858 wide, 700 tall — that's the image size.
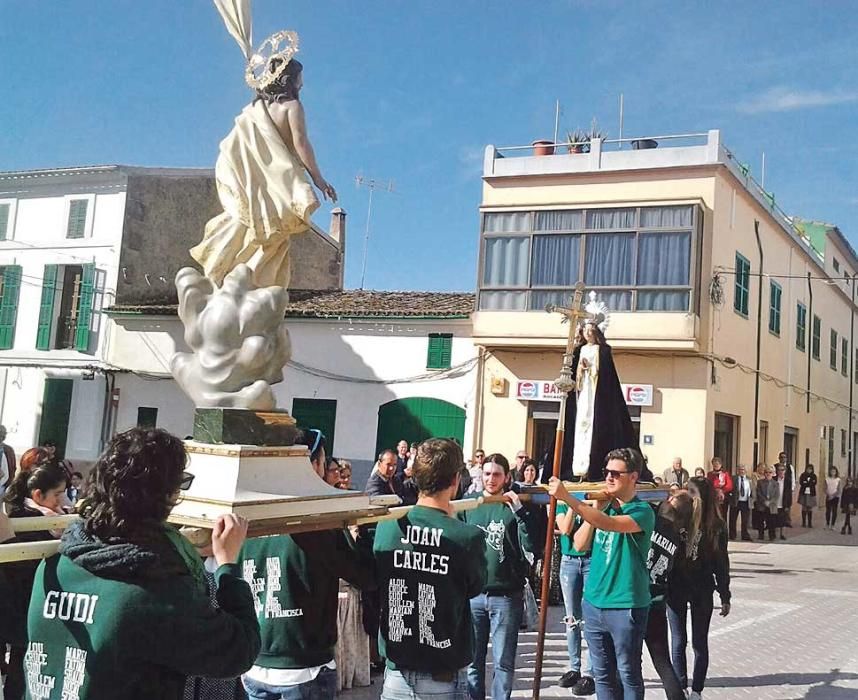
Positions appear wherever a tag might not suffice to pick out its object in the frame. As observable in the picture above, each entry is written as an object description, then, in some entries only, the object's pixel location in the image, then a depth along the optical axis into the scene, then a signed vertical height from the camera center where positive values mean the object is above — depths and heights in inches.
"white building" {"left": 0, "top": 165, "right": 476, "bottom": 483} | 805.2 +103.2
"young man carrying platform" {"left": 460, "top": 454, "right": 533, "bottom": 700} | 218.7 -32.7
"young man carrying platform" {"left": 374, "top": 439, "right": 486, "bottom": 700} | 139.6 -22.3
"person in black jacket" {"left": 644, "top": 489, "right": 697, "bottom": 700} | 242.5 -31.3
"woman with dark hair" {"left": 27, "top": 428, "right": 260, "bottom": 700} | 87.4 -17.3
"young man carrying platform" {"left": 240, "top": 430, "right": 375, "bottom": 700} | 139.3 -25.6
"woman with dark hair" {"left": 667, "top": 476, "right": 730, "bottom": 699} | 259.9 -35.0
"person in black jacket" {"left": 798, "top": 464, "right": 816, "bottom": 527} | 861.8 -14.6
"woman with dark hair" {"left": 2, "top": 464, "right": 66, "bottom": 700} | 113.3 -20.0
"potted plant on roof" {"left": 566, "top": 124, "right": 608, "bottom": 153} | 753.9 +268.1
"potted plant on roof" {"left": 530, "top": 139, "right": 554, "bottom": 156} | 770.8 +267.0
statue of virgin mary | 303.6 +16.5
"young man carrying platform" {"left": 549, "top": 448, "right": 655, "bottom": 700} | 202.1 -28.5
